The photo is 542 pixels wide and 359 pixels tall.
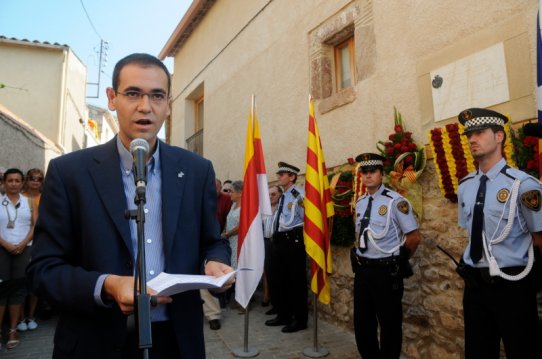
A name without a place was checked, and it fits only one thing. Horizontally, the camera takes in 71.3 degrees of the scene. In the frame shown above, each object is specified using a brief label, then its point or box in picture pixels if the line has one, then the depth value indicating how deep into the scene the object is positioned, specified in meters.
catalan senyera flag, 4.24
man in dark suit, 1.34
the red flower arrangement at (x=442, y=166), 3.47
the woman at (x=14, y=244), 4.54
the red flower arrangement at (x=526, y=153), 2.87
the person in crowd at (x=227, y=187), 7.46
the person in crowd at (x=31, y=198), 5.10
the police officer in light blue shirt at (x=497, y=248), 2.46
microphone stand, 1.07
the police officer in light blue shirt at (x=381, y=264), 3.46
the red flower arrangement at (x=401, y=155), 3.92
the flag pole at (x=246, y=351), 4.12
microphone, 1.26
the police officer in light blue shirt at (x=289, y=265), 5.12
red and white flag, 4.07
